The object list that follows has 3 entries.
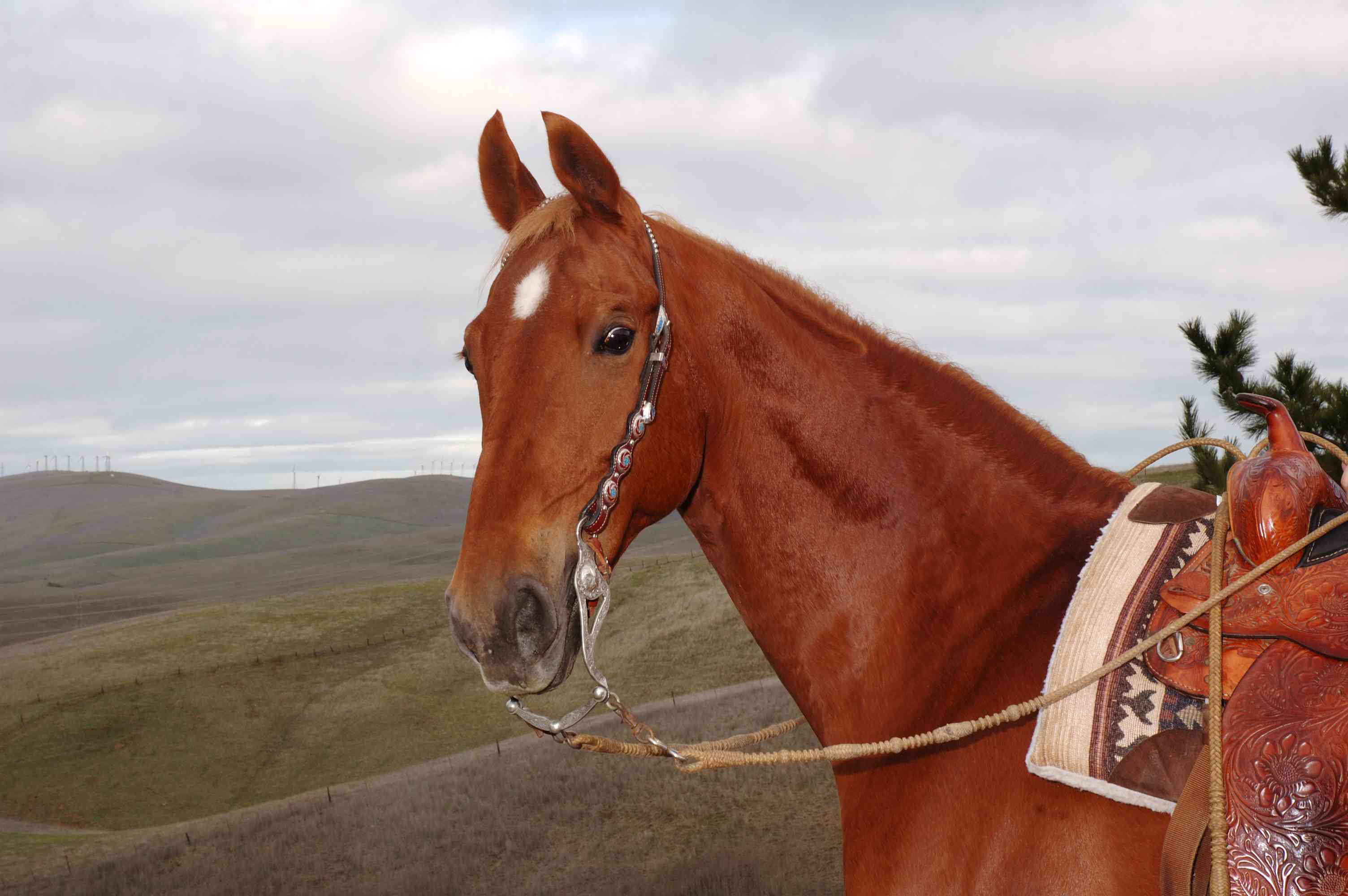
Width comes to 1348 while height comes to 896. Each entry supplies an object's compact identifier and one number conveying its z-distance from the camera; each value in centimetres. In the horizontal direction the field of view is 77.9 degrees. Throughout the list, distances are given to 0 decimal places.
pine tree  1053
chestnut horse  245
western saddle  211
